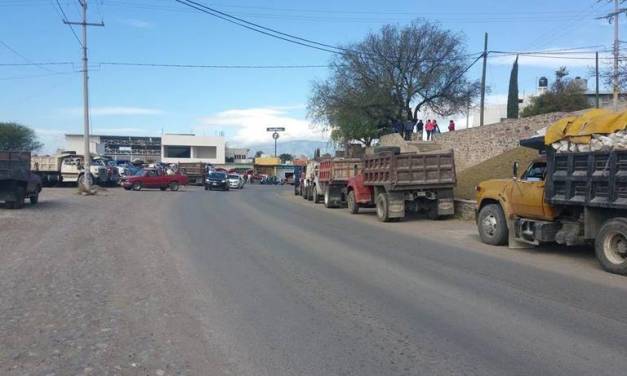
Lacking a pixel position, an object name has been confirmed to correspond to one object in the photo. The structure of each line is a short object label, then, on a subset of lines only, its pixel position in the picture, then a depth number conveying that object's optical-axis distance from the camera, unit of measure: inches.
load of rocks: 416.5
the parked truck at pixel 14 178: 880.3
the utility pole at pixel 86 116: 1346.0
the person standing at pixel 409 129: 2025.1
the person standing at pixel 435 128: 1839.8
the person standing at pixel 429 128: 1836.9
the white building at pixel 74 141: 4913.9
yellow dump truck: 414.6
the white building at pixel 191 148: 5201.8
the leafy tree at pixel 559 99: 2301.9
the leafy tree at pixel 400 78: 1948.8
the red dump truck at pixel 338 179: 1128.2
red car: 1738.4
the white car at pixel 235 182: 2236.7
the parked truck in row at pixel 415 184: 824.3
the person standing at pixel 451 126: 1854.0
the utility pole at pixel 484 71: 1729.8
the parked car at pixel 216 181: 1974.7
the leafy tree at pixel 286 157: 5609.7
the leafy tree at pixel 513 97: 2172.7
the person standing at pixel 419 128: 1953.2
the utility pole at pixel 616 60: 794.8
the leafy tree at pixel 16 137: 4505.4
